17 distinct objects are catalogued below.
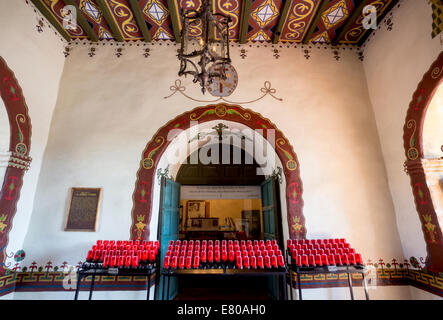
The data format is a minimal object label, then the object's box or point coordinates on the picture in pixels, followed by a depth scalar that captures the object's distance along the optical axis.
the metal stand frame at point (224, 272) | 2.78
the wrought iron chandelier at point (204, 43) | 2.08
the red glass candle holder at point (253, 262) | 2.86
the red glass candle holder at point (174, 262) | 2.84
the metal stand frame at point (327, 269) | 2.95
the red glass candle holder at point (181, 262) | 2.84
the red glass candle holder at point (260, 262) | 2.86
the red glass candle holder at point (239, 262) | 2.87
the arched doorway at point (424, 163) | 3.06
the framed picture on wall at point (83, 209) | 3.70
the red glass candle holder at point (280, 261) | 2.89
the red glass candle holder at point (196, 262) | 2.86
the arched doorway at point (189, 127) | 3.78
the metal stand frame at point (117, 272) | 2.88
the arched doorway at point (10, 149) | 3.28
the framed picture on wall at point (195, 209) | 9.96
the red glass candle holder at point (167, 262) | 2.83
